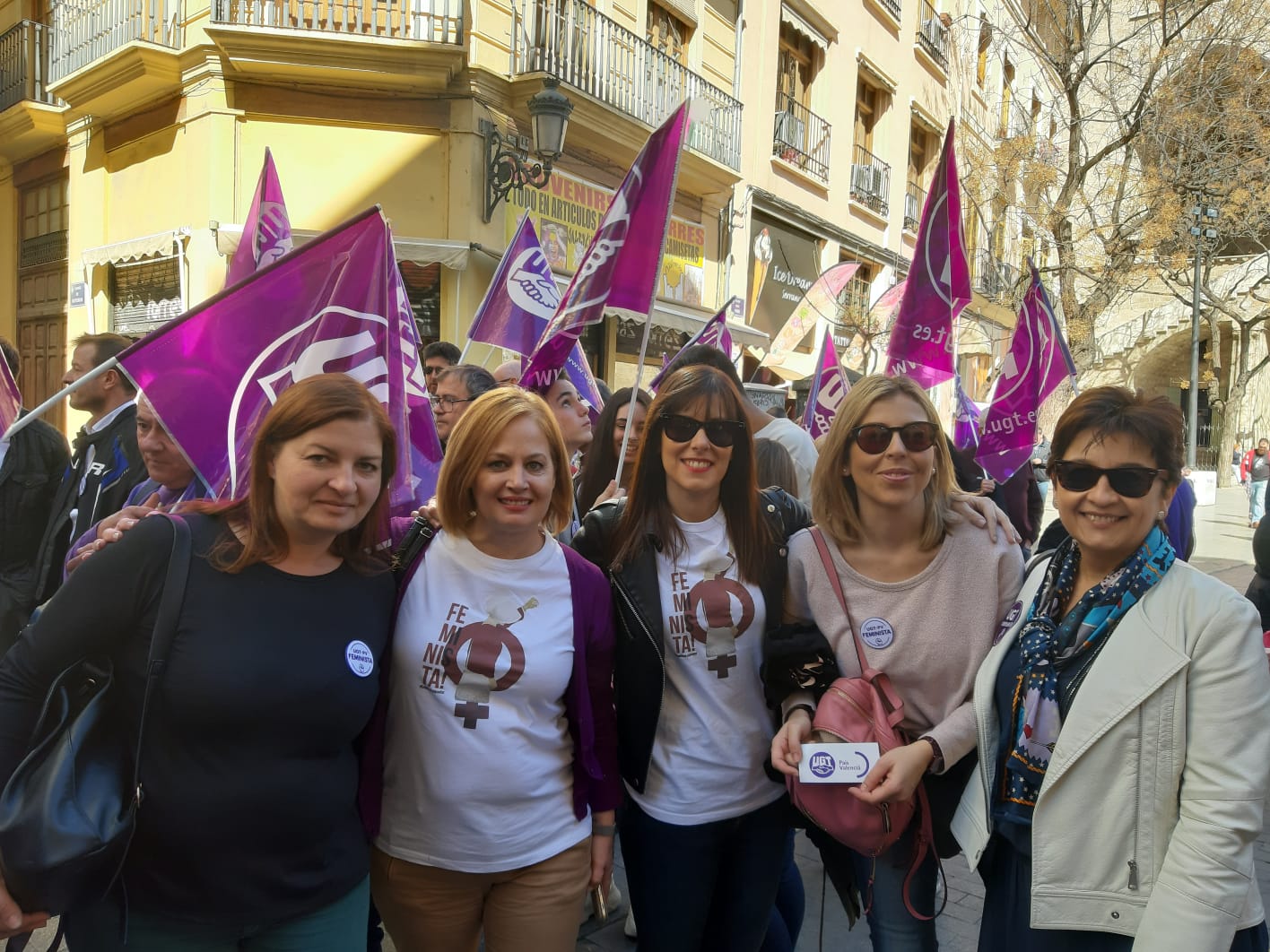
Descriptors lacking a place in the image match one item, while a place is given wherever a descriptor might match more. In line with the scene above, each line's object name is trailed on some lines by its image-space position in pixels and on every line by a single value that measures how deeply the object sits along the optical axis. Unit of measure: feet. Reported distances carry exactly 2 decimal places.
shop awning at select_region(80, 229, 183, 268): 36.73
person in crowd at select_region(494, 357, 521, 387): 18.33
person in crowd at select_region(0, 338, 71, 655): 15.38
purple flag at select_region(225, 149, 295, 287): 14.78
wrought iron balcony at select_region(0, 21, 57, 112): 44.86
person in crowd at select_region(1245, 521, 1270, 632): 16.66
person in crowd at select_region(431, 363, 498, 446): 15.05
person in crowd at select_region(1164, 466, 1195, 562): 19.57
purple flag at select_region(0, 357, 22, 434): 11.64
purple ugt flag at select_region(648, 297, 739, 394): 19.95
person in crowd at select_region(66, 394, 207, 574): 9.78
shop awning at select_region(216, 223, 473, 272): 34.65
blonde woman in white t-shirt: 7.12
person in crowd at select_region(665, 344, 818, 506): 13.51
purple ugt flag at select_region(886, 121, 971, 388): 16.62
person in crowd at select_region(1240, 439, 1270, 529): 61.36
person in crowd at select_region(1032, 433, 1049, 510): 31.93
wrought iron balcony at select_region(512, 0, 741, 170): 38.22
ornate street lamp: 30.30
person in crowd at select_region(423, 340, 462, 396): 20.59
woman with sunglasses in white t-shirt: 7.98
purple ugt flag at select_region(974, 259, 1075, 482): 21.16
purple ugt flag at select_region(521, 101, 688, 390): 12.33
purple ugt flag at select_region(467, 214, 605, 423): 19.02
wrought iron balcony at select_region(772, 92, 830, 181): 56.75
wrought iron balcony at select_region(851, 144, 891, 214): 66.85
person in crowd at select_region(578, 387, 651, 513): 13.73
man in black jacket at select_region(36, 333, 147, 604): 13.08
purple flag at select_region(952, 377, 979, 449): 30.78
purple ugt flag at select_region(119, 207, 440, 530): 8.22
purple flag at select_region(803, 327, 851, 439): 21.99
